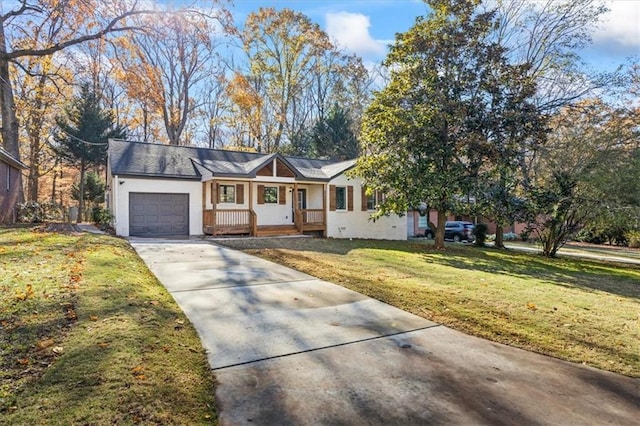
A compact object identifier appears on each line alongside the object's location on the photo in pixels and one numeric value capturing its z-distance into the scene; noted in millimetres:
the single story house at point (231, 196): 16641
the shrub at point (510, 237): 33406
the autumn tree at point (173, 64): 16656
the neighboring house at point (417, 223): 30764
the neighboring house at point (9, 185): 17125
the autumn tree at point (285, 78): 31281
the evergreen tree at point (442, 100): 15031
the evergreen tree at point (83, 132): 26391
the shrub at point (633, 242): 25159
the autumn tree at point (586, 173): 14039
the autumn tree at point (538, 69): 14930
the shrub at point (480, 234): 21281
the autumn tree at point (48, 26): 15570
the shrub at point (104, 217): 17609
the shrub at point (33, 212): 19344
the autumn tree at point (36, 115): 24712
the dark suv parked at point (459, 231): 27047
